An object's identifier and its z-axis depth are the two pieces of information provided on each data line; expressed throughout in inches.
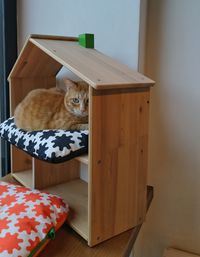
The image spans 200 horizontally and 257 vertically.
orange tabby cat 36.2
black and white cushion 30.7
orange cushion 26.9
